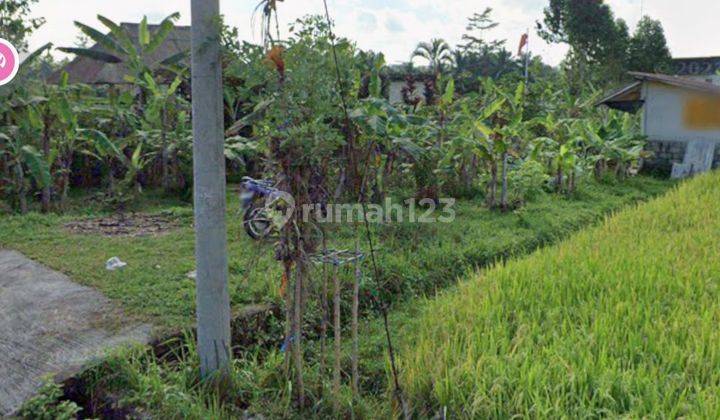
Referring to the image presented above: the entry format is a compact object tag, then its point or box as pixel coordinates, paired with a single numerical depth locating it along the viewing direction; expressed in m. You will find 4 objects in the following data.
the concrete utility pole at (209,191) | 2.59
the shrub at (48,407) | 2.56
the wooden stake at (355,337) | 2.71
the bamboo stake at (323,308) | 2.73
